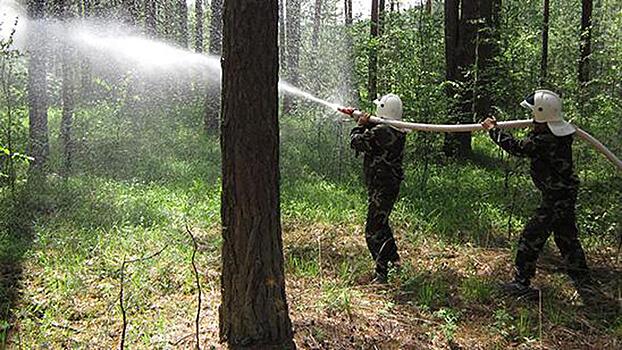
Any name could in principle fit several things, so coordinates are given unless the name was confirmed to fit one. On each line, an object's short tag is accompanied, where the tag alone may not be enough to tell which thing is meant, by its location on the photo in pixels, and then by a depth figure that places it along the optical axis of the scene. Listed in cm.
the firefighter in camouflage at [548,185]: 477
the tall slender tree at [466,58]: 941
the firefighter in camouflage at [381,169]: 521
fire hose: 473
